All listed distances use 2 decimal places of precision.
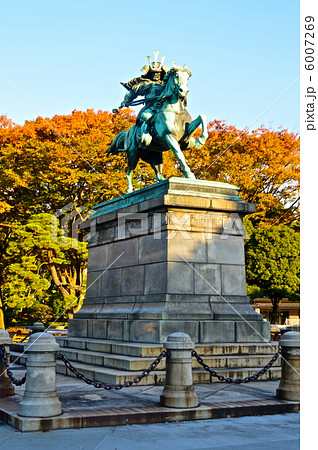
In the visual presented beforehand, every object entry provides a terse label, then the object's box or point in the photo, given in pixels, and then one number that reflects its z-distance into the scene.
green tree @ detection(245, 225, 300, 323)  37.53
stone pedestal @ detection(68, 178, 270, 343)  12.03
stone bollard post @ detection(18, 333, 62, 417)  7.64
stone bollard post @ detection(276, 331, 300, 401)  9.20
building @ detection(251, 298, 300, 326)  52.84
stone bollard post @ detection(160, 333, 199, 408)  8.38
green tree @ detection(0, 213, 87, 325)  30.58
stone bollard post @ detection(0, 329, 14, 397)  9.47
